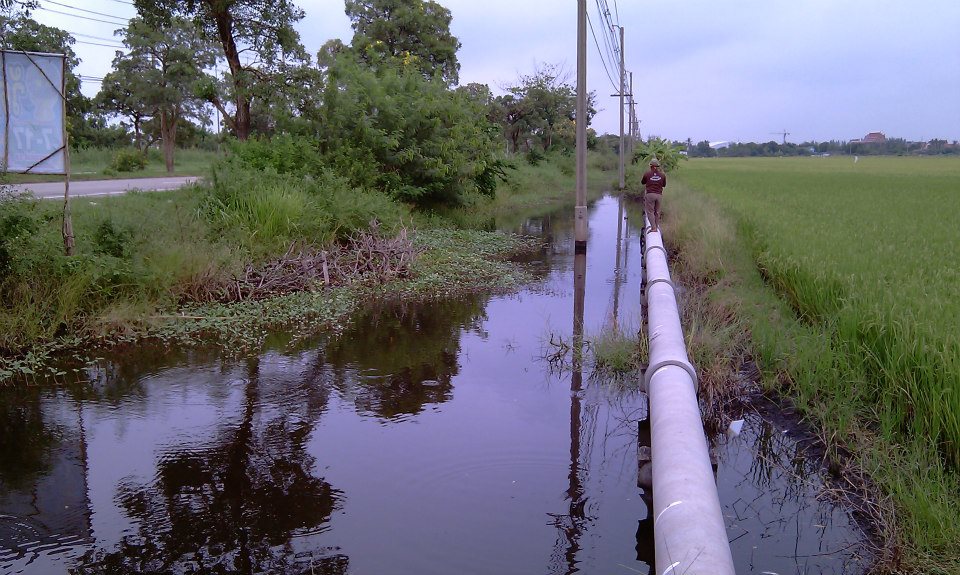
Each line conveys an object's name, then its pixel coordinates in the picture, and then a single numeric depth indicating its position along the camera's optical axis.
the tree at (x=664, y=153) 43.53
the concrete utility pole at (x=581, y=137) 15.89
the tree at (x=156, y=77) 34.69
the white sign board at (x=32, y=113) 8.59
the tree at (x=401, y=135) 16.91
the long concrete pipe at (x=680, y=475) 3.19
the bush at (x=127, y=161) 33.38
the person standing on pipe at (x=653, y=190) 14.55
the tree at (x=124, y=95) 36.25
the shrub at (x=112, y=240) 9.66
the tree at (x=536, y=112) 48.75
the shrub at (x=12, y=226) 8.23
